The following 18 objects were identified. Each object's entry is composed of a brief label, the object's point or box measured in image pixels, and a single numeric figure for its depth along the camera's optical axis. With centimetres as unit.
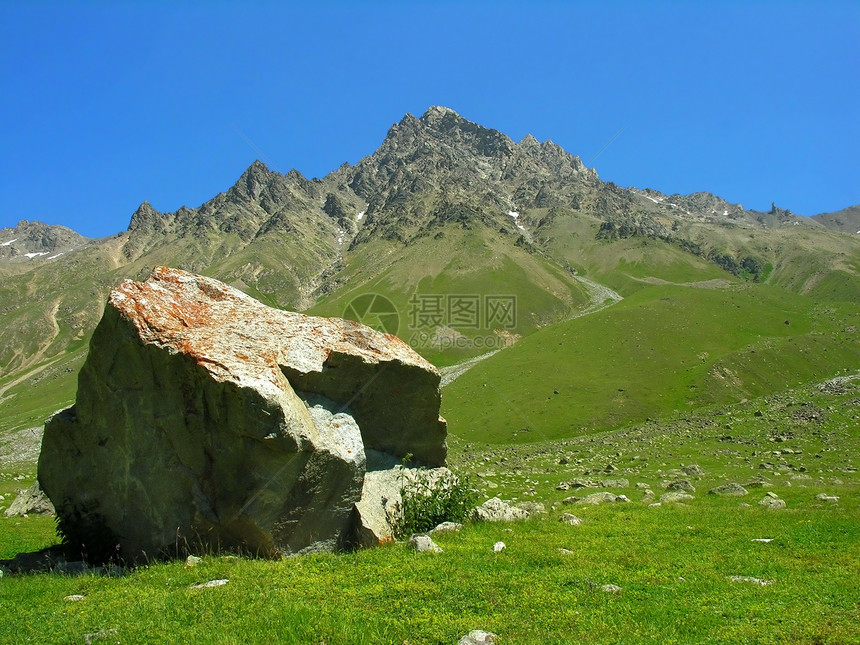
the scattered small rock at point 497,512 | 1639
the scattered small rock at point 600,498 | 2147
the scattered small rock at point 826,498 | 1882
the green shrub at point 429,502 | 1572
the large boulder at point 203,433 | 1337
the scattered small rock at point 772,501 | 1874
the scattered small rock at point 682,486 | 2411
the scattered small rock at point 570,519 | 1617
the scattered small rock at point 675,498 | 2094
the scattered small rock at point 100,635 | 853
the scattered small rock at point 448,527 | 1512
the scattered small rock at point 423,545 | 1300
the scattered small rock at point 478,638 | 814
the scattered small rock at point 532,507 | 1828
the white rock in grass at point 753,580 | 1053
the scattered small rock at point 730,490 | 2188
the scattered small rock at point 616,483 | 2798
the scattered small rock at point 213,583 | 1105
